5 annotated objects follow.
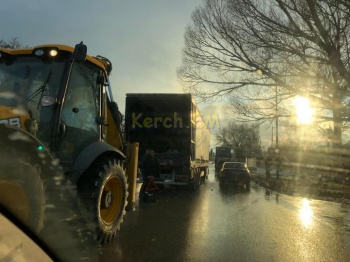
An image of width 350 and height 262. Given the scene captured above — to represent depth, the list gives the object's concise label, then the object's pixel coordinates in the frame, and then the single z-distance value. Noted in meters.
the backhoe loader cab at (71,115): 5.62
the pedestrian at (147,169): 14.14
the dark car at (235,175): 22.81
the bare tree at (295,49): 17.53
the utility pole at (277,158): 32.34
